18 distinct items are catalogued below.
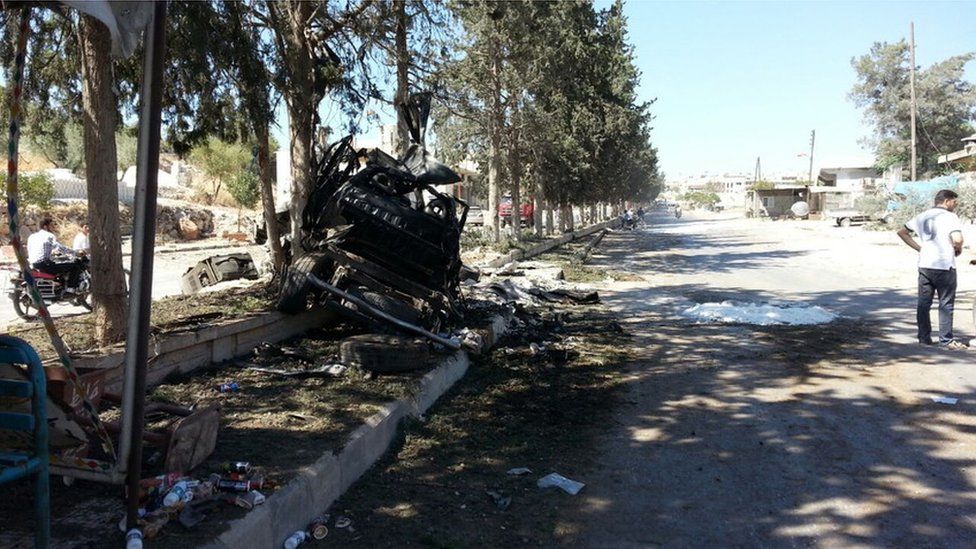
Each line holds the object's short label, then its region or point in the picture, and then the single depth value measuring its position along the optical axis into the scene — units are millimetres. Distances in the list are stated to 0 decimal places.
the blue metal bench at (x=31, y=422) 2656
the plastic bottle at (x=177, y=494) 3426
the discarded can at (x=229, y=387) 5837
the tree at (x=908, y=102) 58156
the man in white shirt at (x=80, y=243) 12809
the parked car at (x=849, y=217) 48531
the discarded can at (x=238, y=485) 3674
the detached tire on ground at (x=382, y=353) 6488
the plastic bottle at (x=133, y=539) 2968
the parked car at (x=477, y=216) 47769
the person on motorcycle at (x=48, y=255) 10938
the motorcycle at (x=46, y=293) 10758
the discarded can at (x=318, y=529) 3834
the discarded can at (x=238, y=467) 3889
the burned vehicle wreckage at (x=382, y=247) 7555
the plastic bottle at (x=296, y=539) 3666
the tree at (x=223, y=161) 42219
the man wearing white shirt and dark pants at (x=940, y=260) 8656
